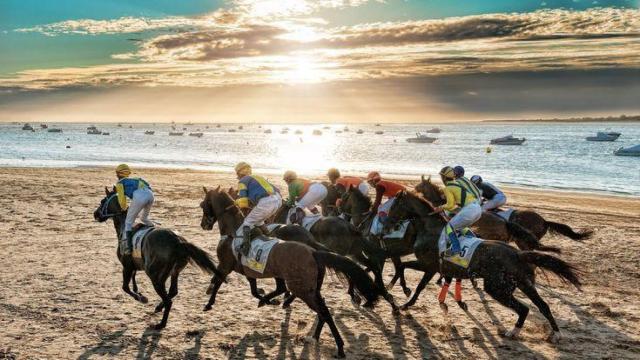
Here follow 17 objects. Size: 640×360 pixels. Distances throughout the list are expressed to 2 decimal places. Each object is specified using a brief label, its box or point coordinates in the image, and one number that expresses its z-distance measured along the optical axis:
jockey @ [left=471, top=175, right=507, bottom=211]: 12.74
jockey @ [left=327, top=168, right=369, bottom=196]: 12.83
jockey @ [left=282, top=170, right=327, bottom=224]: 12.03
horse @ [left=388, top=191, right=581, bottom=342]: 8.38
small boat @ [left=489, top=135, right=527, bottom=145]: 117.00
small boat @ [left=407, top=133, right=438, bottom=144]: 128.11
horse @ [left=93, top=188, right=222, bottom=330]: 8.86
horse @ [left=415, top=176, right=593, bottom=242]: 11.98
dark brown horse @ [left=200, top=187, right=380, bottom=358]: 8.03
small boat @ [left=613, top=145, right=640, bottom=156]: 72.26
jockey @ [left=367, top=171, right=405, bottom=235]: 11.17
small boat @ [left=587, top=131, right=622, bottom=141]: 118.75
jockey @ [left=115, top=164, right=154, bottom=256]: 9.52
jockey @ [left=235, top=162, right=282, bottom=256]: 8.84
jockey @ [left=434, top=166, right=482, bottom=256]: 9.34
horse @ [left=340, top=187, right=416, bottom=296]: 10.91
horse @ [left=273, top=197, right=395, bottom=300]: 11.09
